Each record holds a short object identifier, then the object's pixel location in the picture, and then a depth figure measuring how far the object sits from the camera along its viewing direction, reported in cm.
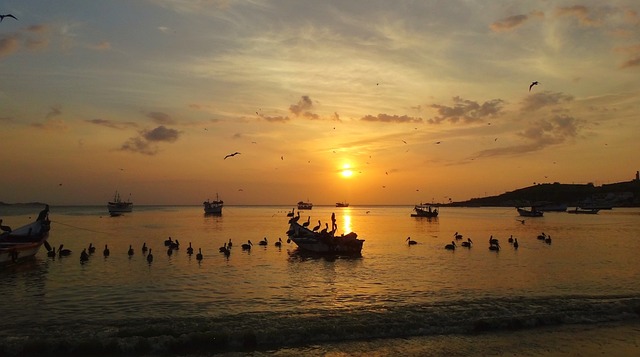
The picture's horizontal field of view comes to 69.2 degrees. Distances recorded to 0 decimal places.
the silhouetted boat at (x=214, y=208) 15412
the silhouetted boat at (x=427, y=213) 12412
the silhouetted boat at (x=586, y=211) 14496
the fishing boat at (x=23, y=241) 3288
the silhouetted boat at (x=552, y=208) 16175
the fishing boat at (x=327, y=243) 3956
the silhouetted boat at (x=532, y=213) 12369
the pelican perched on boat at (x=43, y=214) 4011
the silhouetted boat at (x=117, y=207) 14525
